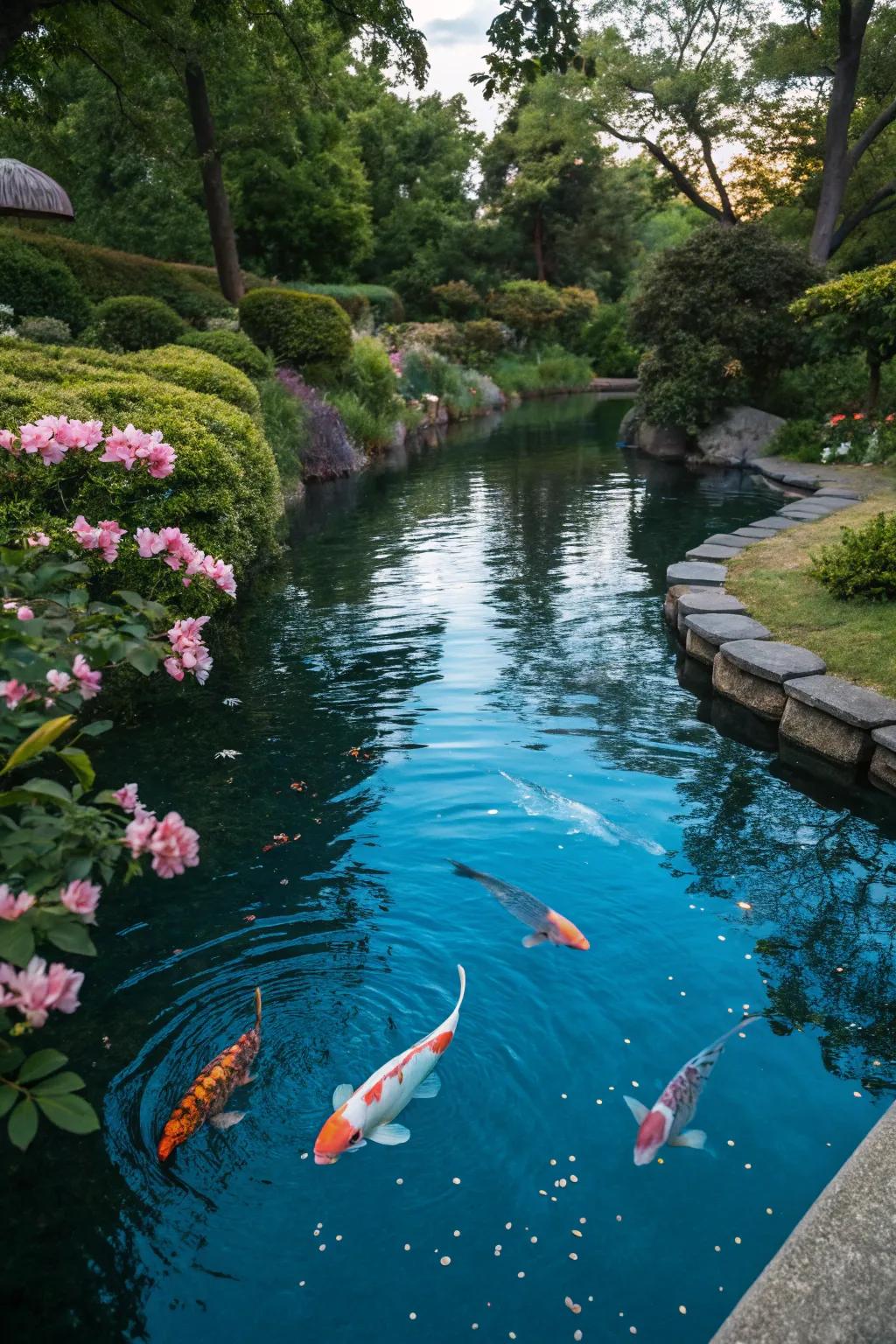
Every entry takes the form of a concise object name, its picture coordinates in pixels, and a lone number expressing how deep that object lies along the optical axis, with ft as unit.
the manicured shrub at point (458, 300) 112.68
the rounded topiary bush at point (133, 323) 46.55
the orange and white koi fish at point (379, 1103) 8.54
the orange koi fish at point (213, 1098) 8.93
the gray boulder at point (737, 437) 53.42
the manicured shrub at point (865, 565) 22.11
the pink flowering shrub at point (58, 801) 5.01
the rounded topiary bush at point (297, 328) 55.83
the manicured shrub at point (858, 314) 40.52
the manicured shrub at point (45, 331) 41.98
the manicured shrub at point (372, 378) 60.49
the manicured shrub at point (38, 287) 46.19
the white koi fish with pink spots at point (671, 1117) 8.84
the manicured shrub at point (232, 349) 46.37
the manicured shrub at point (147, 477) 20.35
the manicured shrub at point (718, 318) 53.47
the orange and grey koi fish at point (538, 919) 11.90
